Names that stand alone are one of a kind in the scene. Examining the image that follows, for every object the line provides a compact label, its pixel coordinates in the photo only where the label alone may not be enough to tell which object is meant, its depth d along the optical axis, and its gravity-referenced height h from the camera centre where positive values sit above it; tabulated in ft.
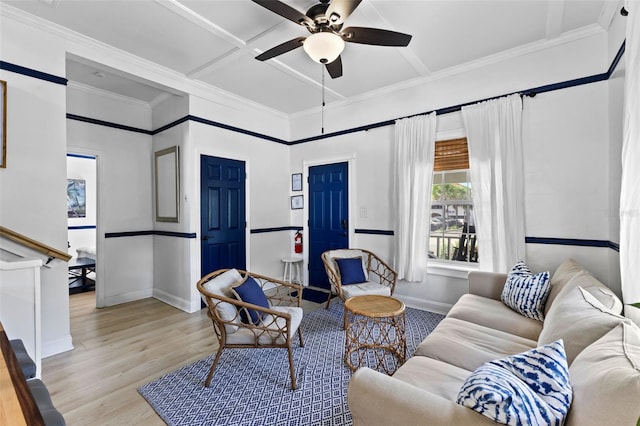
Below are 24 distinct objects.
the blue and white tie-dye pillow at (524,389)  3.02 -1.95
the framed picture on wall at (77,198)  18.61 +0.90
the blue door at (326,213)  14.79 -0.08
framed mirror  13.11 +1.28
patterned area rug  6.15 -4.24
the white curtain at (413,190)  11.78 +0.86
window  11.62 +0.21
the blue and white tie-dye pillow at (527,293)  7.45 -2.14
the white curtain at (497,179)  9.95 +1.11
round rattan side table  7.80 -3.73
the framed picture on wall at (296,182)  16.58 +1.70
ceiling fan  6.70 +4.49
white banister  7.22 -2.15
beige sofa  2.97 -2.25
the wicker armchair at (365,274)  10.74 -2.66
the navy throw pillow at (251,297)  7.36 -2.24
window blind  11.51 +2.23
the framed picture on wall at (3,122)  8.03 +2.45
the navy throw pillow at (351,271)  11.66 -2.37
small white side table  16.16 -3.26
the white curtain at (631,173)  4.78 +0.63
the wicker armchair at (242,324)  7.04 -2.80
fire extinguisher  16.76 -1.74
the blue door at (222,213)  13.11 -0.08
